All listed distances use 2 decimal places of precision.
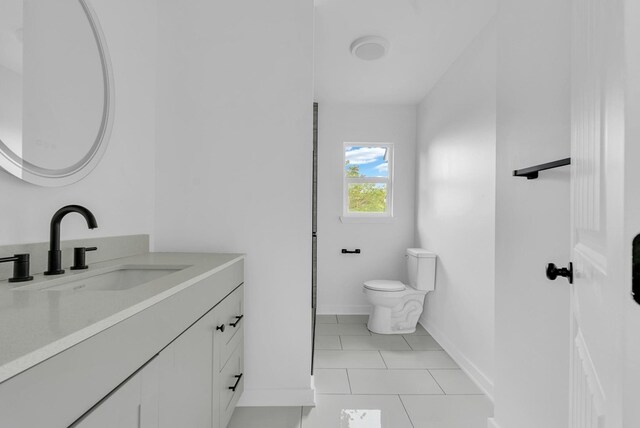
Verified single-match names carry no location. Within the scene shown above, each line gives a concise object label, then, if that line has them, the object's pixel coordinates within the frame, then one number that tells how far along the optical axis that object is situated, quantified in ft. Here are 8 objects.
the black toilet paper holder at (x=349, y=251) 12.05
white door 0.98
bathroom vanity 1.62
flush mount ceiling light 7.97
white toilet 10.02
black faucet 3.62
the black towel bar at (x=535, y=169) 3.33
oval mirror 3.41
